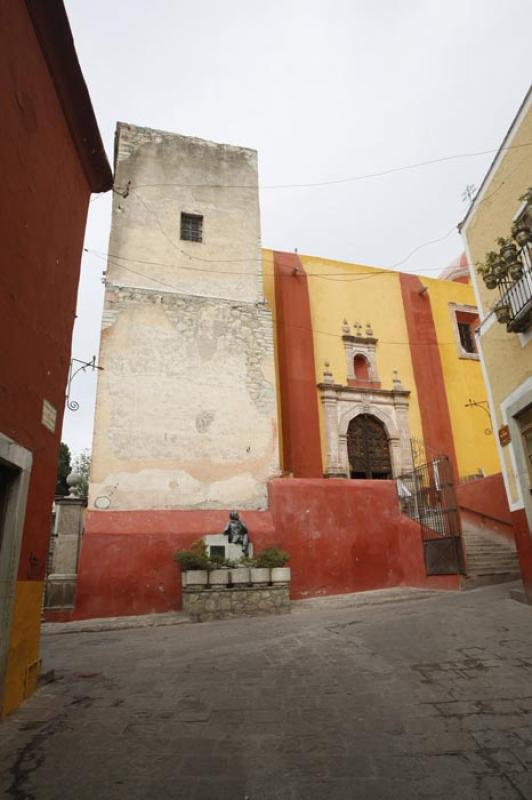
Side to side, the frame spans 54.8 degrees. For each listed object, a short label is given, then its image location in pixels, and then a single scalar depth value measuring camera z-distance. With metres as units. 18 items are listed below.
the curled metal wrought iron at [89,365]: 10.91
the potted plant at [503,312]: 6.28
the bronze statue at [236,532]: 9.28
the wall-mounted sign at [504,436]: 6.70
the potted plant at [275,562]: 8.29
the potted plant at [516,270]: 6.05
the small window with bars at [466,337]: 17.39
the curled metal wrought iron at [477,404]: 16.34
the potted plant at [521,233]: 5.89
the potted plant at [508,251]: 6.21
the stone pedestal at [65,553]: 9.03
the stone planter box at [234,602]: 7.88
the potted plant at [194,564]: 8.06
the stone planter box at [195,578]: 8.03
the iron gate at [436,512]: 9.13
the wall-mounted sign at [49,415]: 4.33
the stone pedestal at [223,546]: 9.20
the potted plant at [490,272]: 6.45
